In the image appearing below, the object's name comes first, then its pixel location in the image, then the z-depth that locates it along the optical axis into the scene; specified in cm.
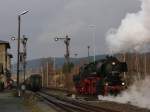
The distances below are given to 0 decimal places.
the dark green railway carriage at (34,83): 8675
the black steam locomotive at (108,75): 4253
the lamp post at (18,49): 5343
